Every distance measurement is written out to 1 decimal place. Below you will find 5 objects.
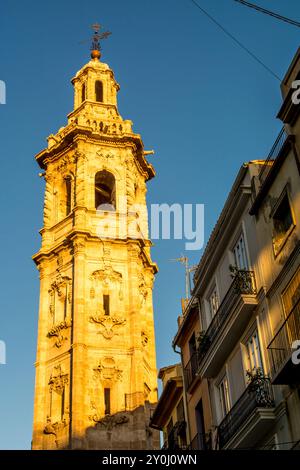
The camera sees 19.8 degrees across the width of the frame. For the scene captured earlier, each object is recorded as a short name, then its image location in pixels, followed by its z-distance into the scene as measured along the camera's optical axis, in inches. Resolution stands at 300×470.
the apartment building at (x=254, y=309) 633.0
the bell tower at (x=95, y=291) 1439.5
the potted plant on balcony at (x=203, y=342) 807.7
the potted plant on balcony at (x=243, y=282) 716.7
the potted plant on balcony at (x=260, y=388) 640.4
